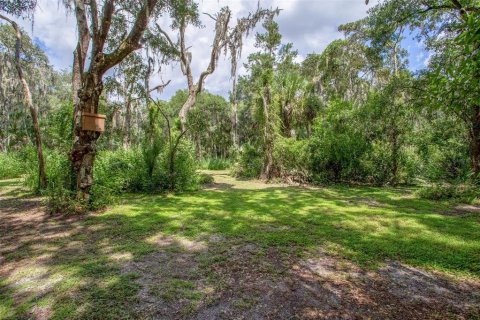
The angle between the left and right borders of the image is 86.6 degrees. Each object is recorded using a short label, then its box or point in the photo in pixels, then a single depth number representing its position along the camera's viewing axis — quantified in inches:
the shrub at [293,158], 397.4
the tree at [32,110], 251.0
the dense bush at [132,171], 246.3
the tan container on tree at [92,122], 186.5
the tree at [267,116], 416.5
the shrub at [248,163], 464.8
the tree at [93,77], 188.7
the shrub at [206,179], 401.9
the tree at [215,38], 405.7
